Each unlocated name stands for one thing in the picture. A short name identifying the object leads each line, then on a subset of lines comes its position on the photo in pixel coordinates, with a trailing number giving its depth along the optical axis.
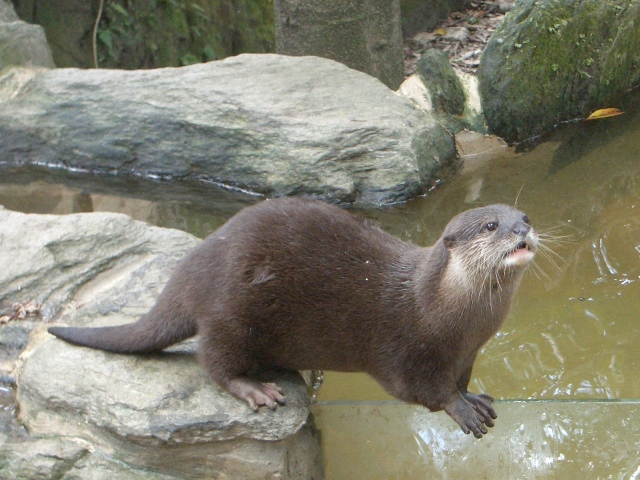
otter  2.04
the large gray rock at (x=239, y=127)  3.79
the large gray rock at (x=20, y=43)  4.64
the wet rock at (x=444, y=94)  4.34
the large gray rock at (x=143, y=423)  2.02
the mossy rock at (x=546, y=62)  4.45
